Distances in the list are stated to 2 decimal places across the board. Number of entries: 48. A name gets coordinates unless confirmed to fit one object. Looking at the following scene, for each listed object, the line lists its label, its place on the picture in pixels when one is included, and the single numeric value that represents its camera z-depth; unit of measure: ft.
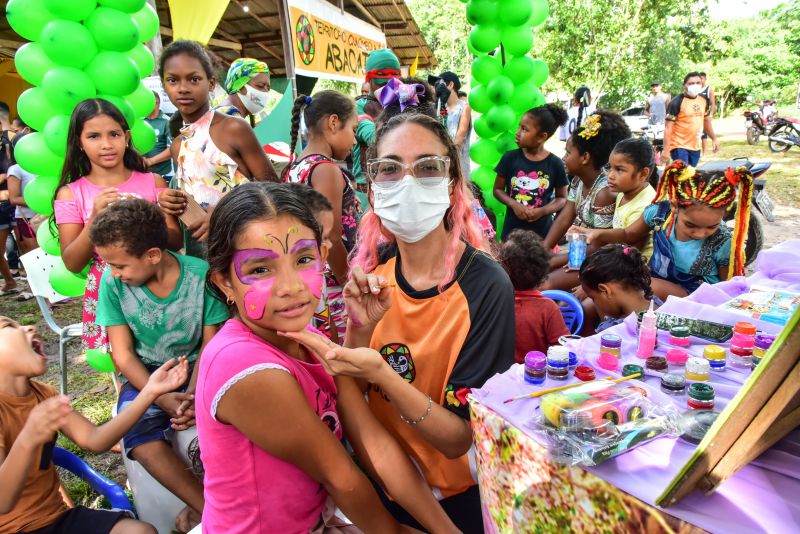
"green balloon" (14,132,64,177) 10.41
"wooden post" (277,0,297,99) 27.04
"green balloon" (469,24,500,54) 16.79
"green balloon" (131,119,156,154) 11.35
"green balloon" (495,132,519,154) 17.60
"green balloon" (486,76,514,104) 16.98
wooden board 2.43
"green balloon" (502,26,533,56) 16.70
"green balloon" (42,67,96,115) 10.03
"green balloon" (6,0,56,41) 9.87
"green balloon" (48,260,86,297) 10.66
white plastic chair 10.87
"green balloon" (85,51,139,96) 10.44
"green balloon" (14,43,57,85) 10.32
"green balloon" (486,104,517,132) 17.15
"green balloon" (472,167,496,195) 18.25
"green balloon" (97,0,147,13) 10.41
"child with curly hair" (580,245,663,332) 7.93
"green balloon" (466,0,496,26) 16.48
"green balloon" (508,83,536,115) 17.52
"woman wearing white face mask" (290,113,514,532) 4.64
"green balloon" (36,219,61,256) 10.69
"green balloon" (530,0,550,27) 17.21
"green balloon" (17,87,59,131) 10.21
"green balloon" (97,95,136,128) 10.56
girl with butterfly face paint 3.92
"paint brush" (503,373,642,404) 4.05
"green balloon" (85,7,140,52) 10.34
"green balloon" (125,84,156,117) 11.83
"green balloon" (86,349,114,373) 9.00
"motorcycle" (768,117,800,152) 42.83
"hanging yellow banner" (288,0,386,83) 28.01
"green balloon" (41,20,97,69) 9.89
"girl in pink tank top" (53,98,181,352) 8.40
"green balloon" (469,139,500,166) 18.21
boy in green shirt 6.66
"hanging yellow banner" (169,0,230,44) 19.26
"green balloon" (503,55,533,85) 17.20
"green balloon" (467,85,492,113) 17.53
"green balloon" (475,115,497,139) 17.69
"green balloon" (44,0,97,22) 9.83
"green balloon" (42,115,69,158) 9.84
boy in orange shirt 5.28
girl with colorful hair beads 7.41
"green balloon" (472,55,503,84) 17.46
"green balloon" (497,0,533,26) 16.25
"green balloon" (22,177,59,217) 10.61
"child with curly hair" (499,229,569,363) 7.77
